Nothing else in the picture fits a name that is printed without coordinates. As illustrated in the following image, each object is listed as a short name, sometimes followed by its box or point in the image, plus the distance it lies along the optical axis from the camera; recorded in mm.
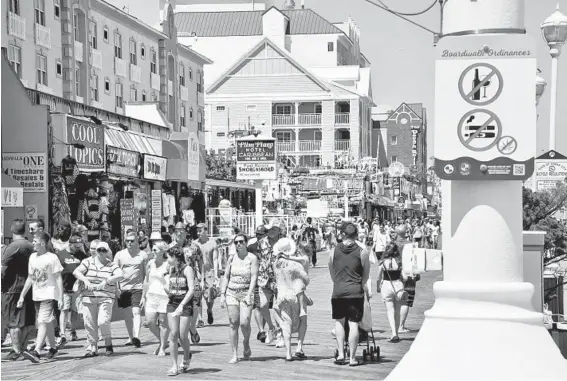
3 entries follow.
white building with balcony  87875
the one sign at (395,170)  92312
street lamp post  20531
